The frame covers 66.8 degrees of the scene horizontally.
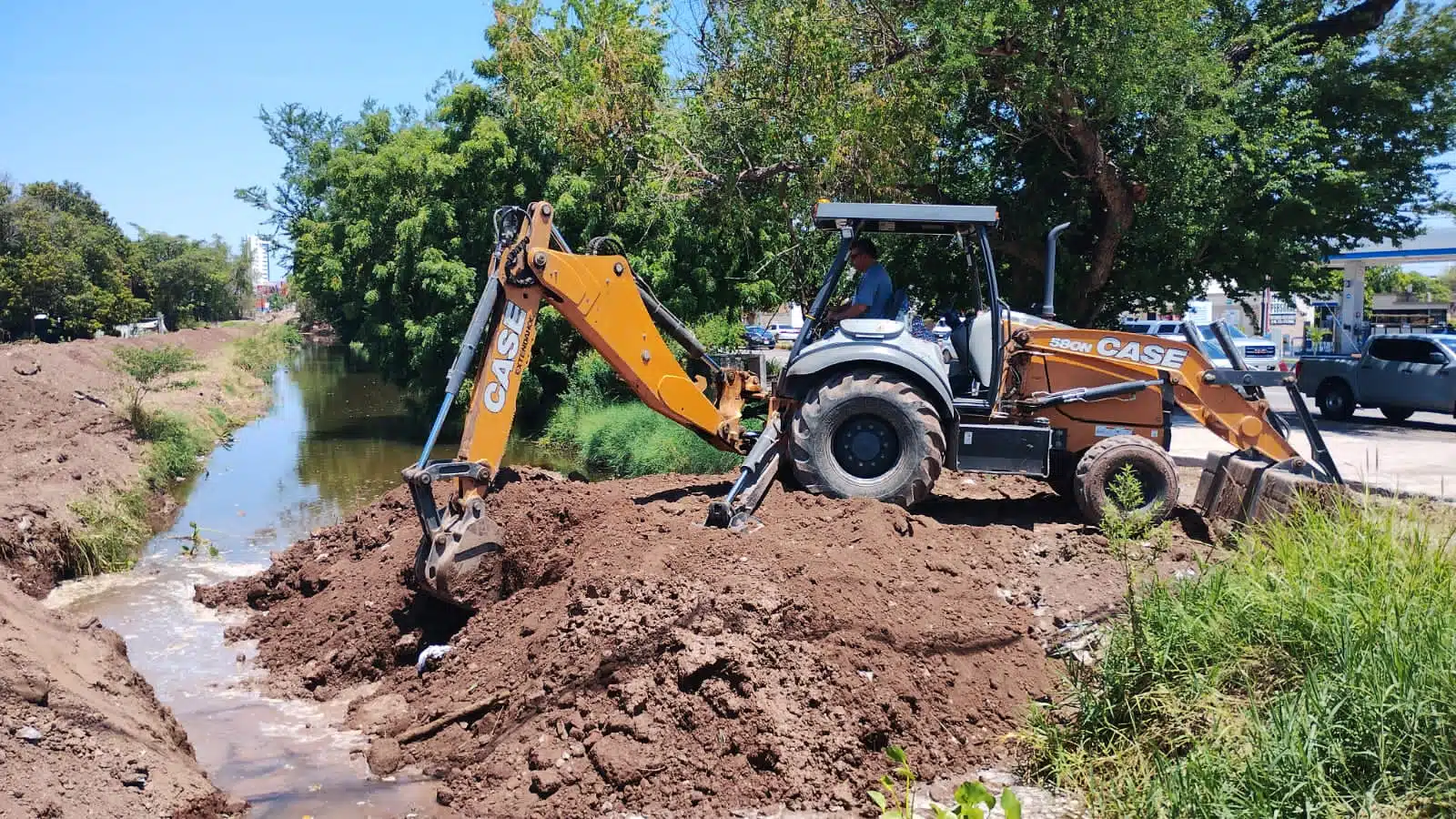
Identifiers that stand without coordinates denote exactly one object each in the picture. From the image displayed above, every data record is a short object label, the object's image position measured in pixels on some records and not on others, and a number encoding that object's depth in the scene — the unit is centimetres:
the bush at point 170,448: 1697
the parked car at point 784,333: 4812
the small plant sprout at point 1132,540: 564
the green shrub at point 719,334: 1945
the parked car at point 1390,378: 1938
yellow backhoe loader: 800
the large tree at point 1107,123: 1445
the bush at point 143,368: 1997
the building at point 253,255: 9858
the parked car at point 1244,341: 3019
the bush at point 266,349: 4153
